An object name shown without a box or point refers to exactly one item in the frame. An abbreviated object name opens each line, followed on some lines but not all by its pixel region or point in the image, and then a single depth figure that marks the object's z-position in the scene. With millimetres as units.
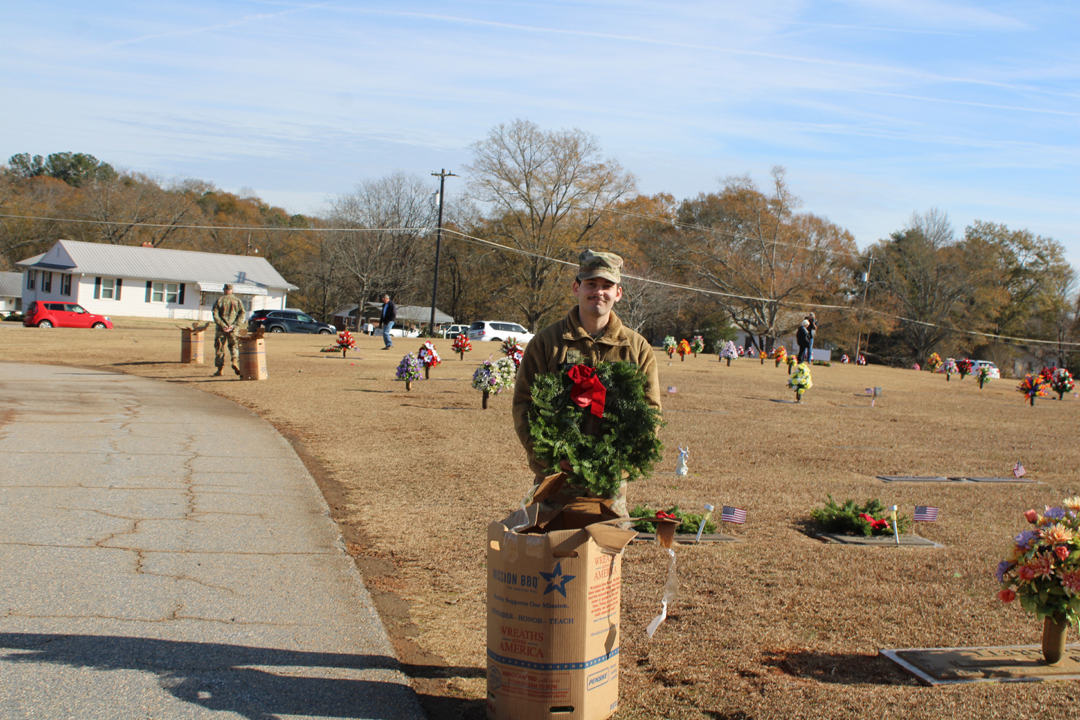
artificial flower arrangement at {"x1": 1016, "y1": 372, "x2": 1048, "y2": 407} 24266
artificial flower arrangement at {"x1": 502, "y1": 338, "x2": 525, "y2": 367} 17722
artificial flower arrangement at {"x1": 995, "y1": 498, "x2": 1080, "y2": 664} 3924
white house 55031
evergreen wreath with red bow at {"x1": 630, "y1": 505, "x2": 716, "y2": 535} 6719
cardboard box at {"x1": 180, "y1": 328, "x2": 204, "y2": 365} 21828
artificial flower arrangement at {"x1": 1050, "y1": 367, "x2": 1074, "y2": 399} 26875
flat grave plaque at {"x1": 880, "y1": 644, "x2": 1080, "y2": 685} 3953
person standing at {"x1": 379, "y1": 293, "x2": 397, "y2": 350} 29905
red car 40562
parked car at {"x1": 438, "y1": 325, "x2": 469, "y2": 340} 51388
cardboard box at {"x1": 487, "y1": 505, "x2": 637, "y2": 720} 3268
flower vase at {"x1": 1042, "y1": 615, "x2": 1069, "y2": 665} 4117
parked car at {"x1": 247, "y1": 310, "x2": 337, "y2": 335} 51375
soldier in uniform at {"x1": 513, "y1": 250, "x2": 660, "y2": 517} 3861
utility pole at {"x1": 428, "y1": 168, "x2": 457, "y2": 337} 51950
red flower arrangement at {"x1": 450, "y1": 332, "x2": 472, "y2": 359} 27188
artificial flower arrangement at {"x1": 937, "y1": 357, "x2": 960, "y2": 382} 38062
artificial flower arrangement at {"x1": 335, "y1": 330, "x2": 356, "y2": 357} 26484
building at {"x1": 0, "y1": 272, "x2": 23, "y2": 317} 70812
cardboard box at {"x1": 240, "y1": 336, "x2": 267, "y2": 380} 18609
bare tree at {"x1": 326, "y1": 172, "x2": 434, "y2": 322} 70625
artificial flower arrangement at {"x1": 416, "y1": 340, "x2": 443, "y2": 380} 18828
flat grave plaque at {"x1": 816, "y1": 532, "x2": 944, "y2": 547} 6609
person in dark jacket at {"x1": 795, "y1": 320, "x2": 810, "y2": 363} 30705
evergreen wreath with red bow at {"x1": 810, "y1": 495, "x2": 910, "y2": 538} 6879
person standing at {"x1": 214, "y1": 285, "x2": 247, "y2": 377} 18516
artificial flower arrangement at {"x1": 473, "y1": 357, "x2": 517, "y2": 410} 15398
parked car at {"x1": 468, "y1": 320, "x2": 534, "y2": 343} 51903
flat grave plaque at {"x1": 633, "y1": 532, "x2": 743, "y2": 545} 6525
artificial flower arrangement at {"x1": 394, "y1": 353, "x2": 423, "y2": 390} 17625
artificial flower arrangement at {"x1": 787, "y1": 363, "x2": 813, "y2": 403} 19891
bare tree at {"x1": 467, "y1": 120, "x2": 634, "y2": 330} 61031
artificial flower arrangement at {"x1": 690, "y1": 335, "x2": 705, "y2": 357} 43656
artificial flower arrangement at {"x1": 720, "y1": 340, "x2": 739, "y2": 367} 37250
